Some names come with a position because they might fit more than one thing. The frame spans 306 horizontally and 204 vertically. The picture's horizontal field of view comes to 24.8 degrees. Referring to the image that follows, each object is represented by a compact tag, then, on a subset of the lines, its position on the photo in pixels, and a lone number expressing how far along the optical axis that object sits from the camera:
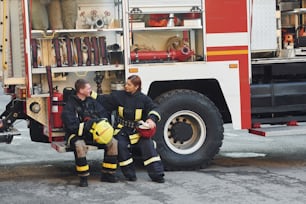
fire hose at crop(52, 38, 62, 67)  8.56
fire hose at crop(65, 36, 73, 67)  8.61
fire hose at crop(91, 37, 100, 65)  8.69
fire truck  8.56
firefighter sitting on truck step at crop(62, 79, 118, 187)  8.06
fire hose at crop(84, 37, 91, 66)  8.66
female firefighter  8.32
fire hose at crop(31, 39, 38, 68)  8.42
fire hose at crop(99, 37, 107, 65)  8.71
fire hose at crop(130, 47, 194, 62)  8.98
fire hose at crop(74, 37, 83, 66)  8.63
